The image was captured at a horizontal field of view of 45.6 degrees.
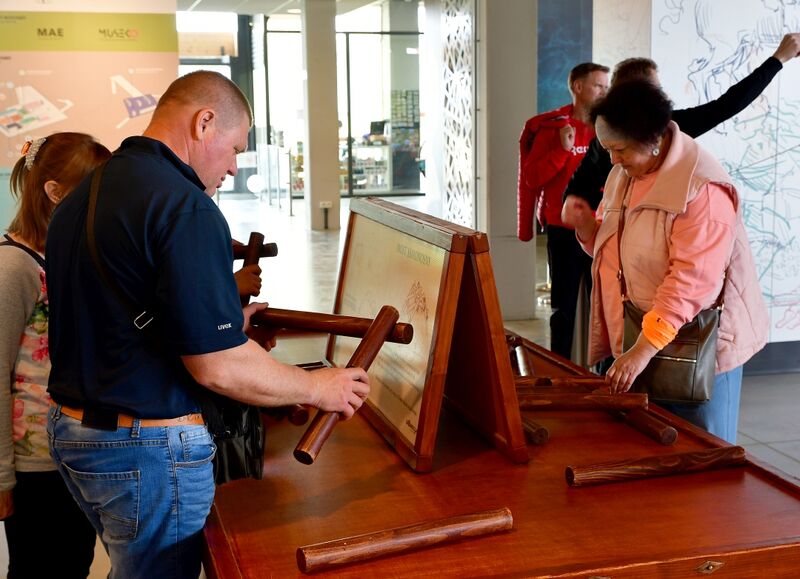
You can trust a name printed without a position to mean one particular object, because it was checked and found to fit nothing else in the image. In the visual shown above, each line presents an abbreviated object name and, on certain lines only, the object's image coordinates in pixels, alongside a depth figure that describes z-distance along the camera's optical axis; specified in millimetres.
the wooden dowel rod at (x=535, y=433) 1825
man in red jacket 4941
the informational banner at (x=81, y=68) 4531
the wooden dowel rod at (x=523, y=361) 2311
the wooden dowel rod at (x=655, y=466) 1632
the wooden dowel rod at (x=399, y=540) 1341
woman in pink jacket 2154
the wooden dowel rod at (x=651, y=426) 1837
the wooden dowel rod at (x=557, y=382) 2158
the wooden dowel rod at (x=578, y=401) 1989
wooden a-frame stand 1673
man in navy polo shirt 1394
